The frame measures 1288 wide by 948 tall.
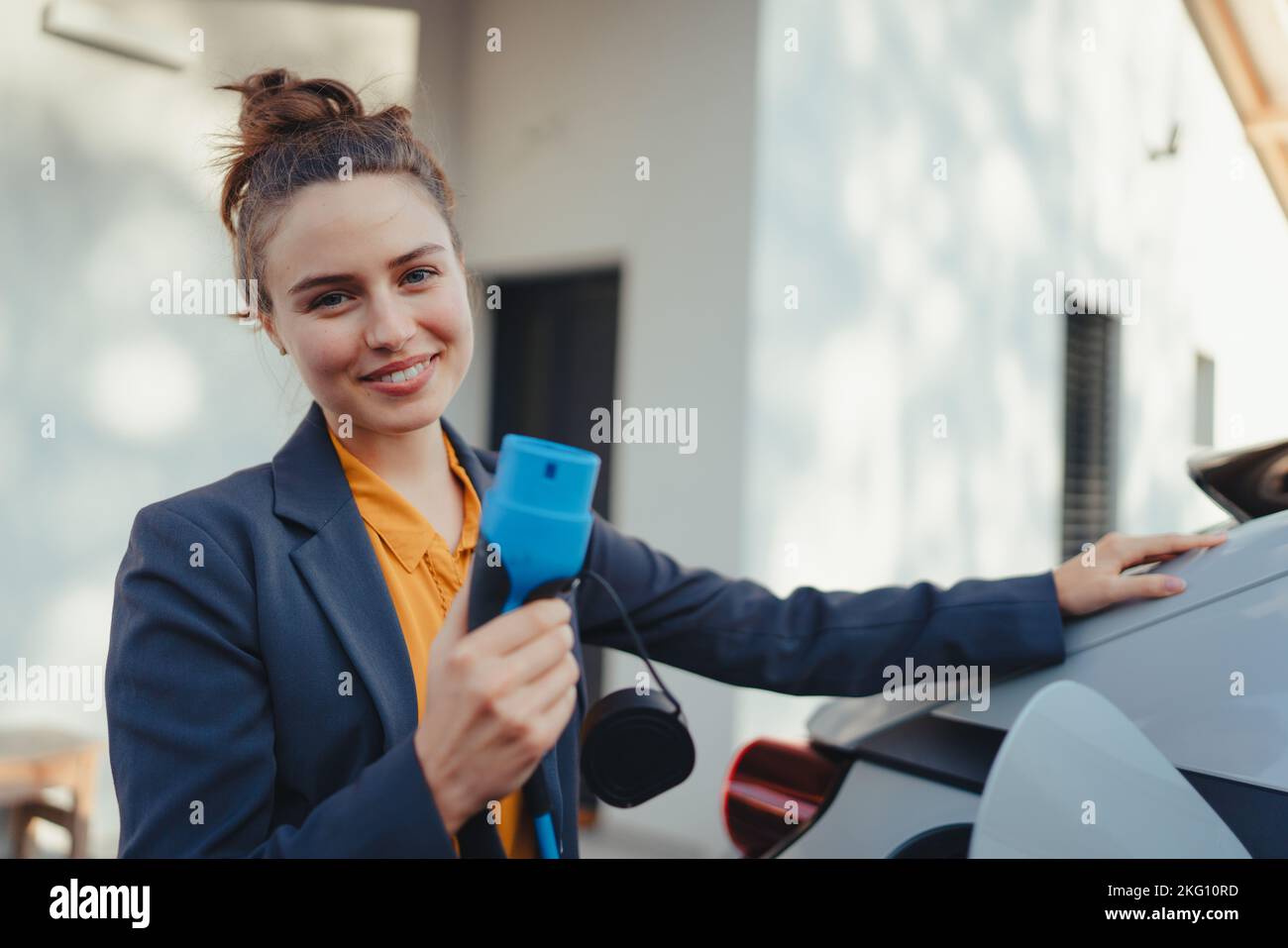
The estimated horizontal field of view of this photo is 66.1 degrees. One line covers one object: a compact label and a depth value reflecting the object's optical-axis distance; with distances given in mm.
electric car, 894
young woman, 832
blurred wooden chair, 3262
